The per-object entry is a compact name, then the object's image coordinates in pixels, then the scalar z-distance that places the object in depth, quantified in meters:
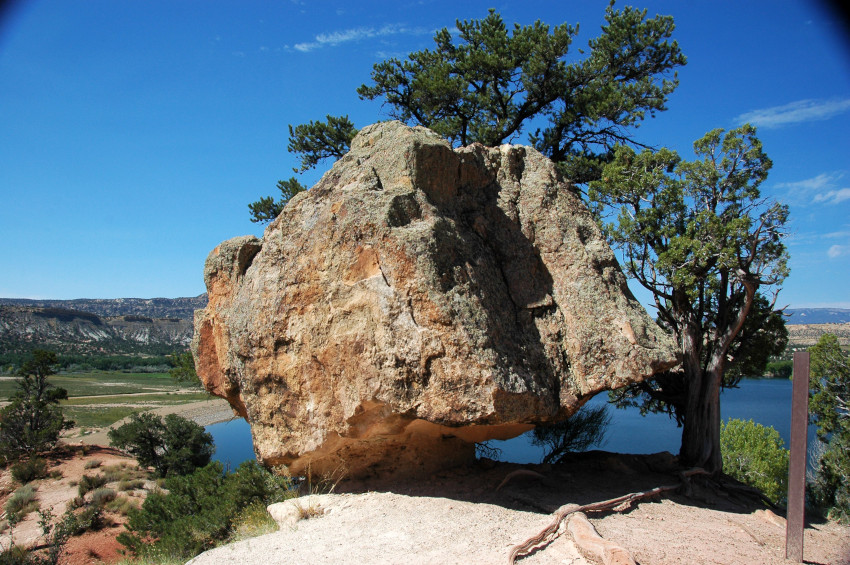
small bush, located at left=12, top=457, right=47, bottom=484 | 18.33
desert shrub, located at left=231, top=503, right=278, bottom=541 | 6.61
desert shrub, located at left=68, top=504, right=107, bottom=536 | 14.22
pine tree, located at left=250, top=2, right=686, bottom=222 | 12.42
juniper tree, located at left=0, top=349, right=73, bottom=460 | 20.38
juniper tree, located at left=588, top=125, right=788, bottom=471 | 8.88
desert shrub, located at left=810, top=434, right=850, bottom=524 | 12.52
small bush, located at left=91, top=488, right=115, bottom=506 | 15.82
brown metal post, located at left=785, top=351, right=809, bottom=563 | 5.33
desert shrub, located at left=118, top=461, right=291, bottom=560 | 7.78
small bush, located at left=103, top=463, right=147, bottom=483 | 18.42
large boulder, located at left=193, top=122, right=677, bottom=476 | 6.33
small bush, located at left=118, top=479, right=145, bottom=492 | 17.35
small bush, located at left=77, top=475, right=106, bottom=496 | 16.84
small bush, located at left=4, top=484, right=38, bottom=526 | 15.66
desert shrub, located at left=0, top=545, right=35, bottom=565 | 10.80
